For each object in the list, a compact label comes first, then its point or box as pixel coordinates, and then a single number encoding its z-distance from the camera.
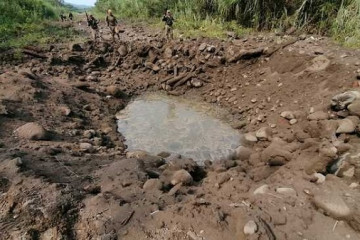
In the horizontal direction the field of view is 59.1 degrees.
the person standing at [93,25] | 10.01
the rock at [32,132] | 4.54
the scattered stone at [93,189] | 3.32
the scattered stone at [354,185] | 3.17
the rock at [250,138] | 5.22
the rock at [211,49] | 7.90
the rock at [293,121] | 5.10
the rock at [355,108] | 4.22
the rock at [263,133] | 5.12
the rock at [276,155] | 4.04
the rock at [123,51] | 8.78
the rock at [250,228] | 2.57
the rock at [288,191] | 3.17
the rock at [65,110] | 5.81
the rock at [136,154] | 4.49
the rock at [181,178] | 3.65
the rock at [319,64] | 6.00
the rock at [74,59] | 8.30
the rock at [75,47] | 8.85
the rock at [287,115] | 5.23
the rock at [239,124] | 5.92
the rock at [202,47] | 8.02
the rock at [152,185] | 3.41
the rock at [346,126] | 4.04
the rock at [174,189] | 3.35
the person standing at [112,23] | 9.83
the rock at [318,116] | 4.68
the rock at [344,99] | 4.46
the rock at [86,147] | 4.63
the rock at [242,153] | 4.59
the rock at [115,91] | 7.27
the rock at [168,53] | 8.25
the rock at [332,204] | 2.80
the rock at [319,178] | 3.33
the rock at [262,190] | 3.24
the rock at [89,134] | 5.28
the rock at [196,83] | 7.55
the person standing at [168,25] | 9.12
